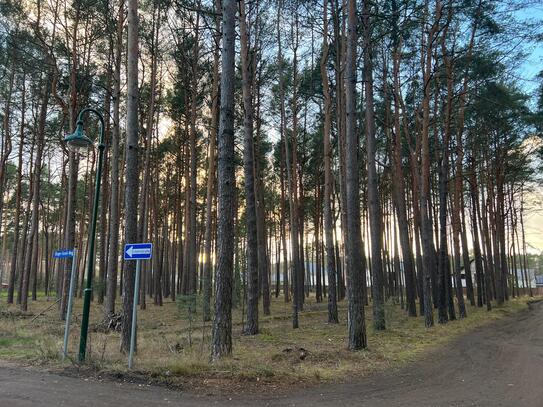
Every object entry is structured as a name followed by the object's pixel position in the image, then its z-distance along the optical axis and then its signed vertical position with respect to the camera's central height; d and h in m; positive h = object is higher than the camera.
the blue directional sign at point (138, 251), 7.74 +0.39
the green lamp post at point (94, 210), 8.12 +1.19
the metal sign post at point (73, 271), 8.46 +0.06
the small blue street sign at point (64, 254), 9.28 +0.44
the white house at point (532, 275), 77.89 -1.36
